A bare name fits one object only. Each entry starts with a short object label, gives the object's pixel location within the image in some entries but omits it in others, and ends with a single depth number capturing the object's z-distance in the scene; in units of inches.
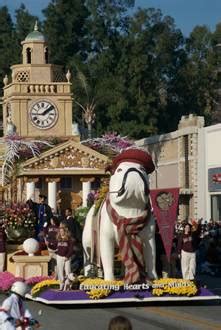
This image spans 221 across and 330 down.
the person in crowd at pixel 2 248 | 1023.6
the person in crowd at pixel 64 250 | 884.6
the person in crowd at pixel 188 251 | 975.6
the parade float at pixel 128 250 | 792.9
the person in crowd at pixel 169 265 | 874.8
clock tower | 2307.8
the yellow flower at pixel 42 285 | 848.3
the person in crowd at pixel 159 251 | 861.0
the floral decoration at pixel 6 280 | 923.0
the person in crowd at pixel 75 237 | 925.8
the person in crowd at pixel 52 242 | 962.1
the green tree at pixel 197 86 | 3614.7
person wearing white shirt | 454.8
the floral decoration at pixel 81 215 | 1028.1
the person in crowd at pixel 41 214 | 1075.1
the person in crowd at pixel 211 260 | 1226.6
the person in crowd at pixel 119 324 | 324.8
